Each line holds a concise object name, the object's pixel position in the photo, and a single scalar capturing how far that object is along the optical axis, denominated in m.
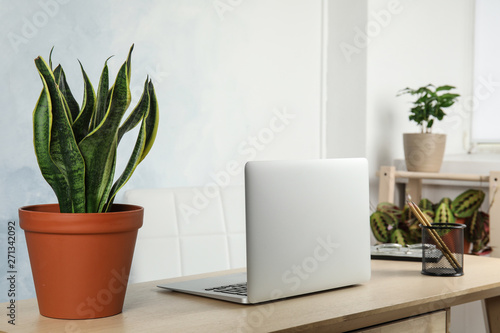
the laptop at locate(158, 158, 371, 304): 1.15
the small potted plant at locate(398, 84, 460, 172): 2.92
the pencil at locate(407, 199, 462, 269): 1.45
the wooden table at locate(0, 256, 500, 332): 1.01
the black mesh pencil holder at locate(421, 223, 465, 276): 1.45
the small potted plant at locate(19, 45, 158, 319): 1.04
